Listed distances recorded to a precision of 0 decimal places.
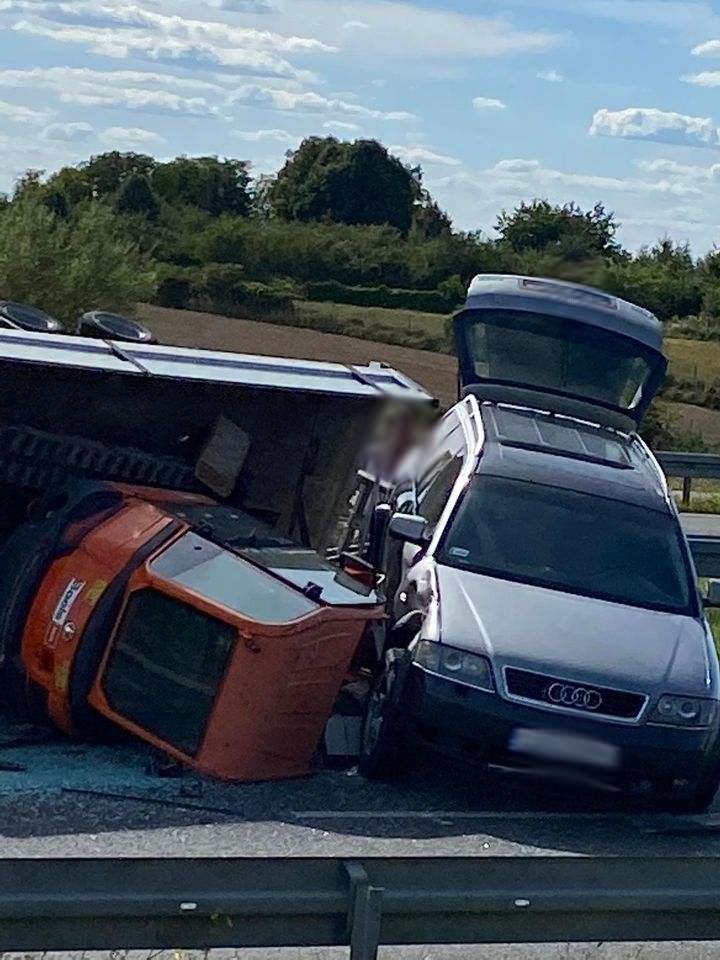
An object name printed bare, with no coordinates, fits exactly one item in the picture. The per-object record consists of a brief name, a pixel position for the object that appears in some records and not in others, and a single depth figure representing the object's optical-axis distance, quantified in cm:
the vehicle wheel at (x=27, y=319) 1262
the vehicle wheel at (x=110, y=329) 1288
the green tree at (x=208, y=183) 7075
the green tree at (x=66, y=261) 3077
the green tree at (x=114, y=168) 6725
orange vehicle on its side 846
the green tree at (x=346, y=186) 7019
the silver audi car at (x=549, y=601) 856
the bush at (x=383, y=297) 5116
